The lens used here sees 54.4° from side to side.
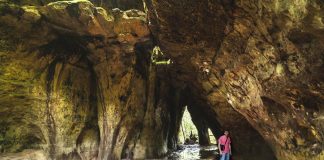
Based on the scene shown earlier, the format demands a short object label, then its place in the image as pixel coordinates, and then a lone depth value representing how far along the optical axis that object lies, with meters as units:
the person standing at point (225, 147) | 10.94
